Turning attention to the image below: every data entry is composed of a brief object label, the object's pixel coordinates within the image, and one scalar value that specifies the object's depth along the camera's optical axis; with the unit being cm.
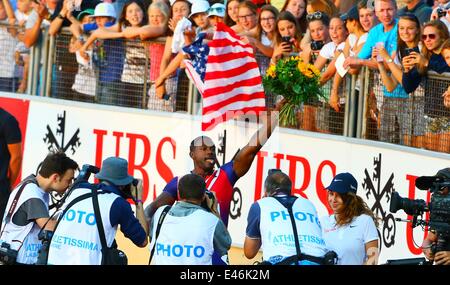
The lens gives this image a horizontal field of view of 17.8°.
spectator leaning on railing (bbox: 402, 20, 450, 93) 1574
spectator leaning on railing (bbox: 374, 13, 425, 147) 1606
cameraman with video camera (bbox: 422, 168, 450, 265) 1223
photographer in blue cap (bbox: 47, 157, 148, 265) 1267
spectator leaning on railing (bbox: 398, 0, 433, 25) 1638
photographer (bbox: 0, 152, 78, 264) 1380
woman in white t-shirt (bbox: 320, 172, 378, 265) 1341
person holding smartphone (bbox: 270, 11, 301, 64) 1758
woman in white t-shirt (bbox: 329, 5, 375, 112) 1688
